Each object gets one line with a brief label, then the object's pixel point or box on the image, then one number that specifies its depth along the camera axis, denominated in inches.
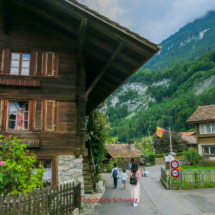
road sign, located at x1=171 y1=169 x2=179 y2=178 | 523.2
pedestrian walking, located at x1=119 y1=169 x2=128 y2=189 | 576.7
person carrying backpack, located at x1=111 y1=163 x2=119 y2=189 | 583.5
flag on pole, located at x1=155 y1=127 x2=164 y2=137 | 1370.7
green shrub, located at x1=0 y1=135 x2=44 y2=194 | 272.7
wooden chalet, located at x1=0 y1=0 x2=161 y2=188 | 381.4
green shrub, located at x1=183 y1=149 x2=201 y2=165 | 1219.0
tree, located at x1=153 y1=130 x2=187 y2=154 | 1805.5
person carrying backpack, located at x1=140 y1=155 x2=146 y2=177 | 799.7
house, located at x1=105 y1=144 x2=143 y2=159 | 1705.5
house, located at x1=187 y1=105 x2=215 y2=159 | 1233.4
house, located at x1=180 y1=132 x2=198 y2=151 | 2306.3
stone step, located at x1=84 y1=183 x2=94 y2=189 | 516.1
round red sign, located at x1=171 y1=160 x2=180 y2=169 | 522.0
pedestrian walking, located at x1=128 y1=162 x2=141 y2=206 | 377.4
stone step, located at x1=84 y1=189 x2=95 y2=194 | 510.5
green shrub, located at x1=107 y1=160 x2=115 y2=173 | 1210.0
